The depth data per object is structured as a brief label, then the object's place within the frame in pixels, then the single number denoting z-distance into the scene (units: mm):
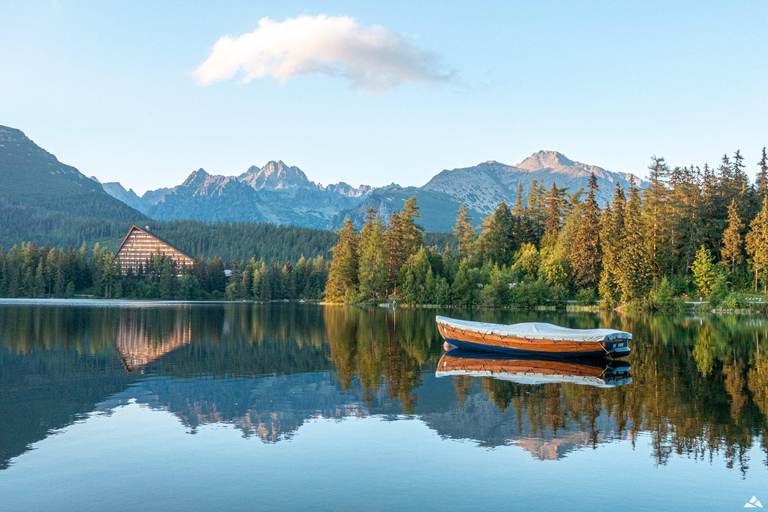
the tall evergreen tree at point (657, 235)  98812
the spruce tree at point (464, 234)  148775
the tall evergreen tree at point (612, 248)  97688
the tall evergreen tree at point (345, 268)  135250
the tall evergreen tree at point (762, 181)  105512
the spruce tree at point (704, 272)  93175
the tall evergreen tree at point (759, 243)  87188
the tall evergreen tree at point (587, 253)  104562
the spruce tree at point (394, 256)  126438
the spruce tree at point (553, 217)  130000
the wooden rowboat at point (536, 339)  33812
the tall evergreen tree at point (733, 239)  94125
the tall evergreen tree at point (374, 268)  124438
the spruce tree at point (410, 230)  131500
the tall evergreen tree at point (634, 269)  93750
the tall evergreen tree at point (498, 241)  129125
